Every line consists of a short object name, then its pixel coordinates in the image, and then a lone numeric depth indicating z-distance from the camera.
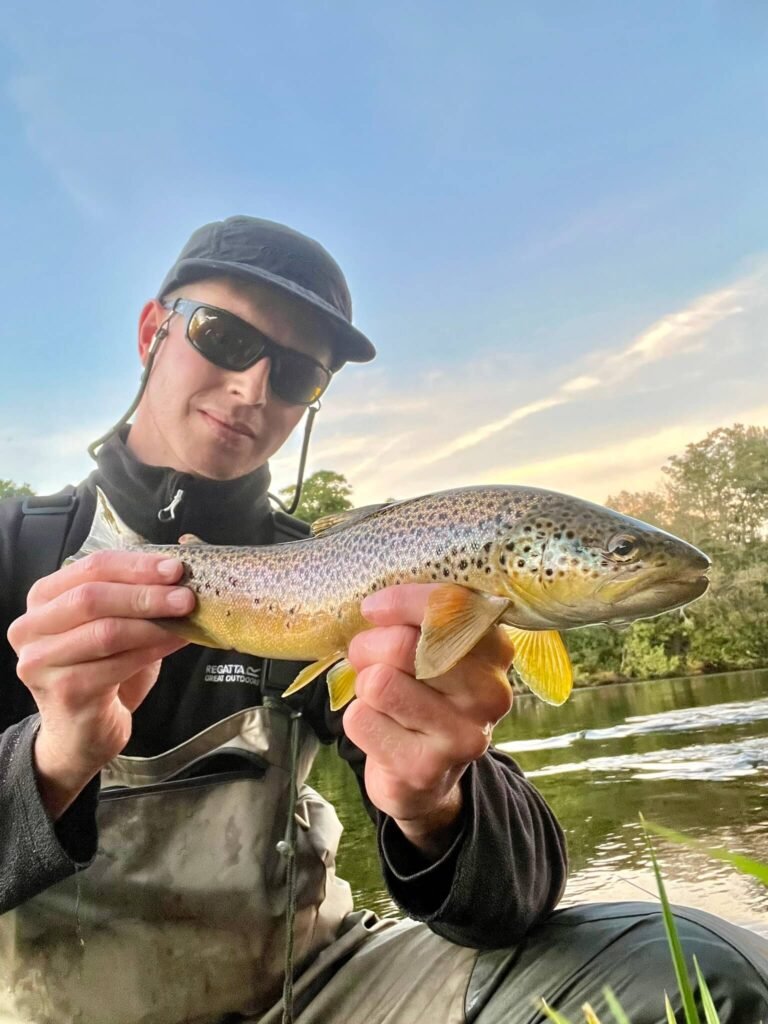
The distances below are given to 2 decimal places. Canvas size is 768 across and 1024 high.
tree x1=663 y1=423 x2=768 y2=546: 30.51
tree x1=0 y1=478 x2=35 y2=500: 36.44
